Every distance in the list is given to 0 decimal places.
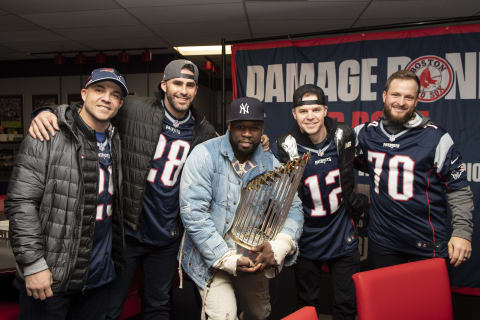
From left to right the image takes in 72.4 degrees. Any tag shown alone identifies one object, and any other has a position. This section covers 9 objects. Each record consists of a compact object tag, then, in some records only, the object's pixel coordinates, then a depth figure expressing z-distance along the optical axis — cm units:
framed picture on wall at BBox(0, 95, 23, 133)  683
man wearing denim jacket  145
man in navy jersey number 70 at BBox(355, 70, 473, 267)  173
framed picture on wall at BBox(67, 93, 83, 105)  670
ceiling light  547
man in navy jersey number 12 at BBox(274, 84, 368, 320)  185
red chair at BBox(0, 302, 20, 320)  164
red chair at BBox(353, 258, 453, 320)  111
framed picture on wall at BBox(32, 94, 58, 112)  678
